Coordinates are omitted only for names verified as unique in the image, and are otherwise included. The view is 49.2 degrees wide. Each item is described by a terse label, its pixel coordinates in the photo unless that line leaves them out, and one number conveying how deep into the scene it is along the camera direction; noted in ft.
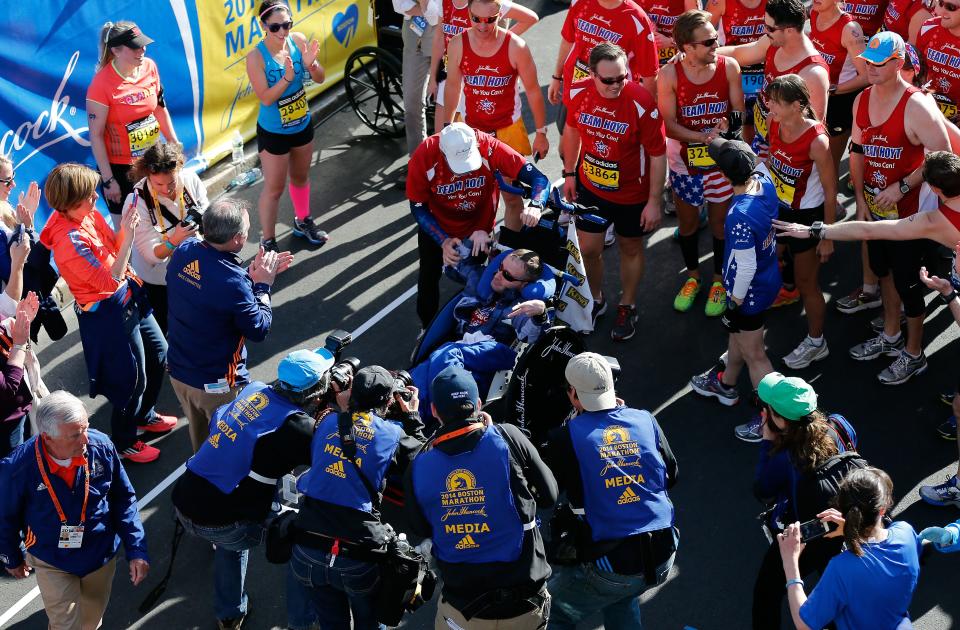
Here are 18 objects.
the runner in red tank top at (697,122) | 22.36
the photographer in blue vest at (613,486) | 14.62
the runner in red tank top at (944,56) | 23.25
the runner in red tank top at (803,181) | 20.54
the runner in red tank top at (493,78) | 24.32
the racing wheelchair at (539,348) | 18.20
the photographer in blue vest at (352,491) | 14.90
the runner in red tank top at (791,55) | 22.36
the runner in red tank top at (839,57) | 24.57
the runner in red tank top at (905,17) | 25.30
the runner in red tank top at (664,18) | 28.04
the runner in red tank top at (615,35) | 25.29
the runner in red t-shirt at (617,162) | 21.77
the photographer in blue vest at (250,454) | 15.84
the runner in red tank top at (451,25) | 26.71
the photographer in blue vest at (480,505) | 14.02
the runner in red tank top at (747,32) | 26.20
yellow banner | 29.68
